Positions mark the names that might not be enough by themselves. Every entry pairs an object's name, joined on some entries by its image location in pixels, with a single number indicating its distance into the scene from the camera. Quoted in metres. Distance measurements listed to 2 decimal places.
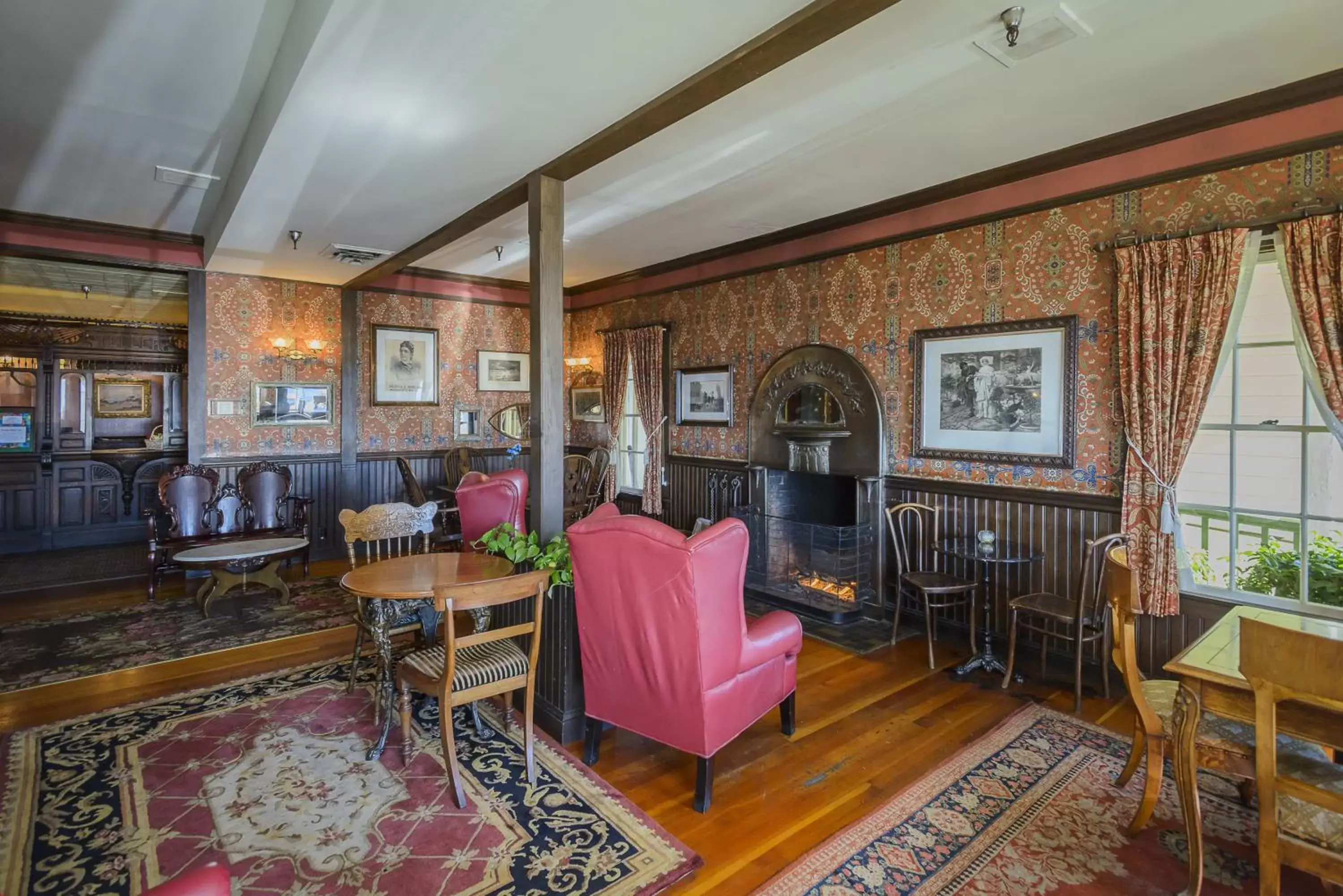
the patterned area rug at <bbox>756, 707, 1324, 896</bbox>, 2.17
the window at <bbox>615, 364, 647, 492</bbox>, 7.71
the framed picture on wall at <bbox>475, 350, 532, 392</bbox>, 7.87
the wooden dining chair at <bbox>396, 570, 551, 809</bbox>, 2.57
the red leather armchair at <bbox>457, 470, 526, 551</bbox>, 4.64
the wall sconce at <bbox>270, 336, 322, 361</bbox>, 6.69
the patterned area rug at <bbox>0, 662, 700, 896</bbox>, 2.17
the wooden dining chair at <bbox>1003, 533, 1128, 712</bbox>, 3.48
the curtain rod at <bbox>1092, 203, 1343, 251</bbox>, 3.07
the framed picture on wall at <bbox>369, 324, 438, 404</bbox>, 7.20
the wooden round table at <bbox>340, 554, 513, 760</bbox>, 2.95
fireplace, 4.93
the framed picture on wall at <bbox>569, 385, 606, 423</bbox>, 8.11
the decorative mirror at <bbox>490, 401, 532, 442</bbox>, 7.90
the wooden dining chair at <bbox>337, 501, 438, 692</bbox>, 3.65
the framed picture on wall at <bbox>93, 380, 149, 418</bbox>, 8.39
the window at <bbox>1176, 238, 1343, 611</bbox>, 3.28
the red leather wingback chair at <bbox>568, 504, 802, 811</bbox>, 2.49
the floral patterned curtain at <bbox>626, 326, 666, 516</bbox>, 7.11
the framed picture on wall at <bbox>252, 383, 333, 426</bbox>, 6.62
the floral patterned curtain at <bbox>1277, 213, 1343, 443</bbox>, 3.02
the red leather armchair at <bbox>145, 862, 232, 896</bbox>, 1.10
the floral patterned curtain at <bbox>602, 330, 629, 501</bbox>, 7.62
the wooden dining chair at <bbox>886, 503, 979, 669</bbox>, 4.12
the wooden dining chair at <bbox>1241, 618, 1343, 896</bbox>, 1.69
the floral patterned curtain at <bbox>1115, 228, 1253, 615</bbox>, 3.38
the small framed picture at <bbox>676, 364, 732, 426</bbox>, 6.41
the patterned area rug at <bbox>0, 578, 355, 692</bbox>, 4.02
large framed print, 4.04
